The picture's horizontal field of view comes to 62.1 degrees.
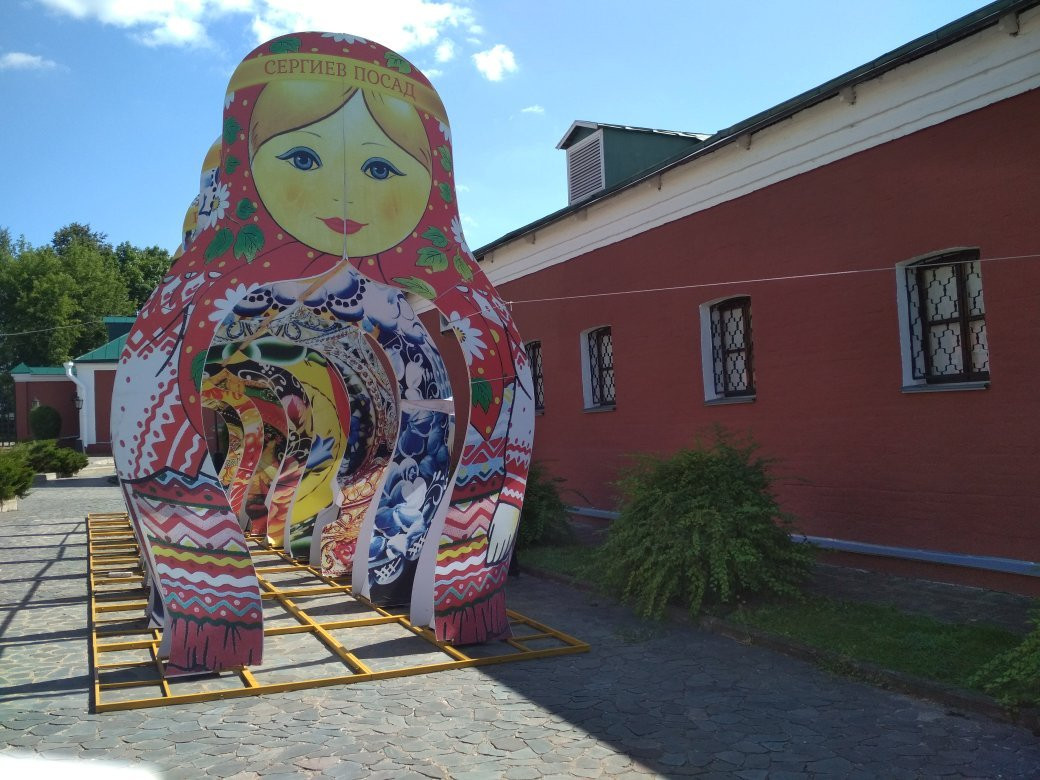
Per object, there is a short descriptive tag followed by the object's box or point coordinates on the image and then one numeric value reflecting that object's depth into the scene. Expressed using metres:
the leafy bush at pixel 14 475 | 18.67
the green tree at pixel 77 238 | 60.16
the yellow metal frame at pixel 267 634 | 5.67
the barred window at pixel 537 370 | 14.73
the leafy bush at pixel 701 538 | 7.15
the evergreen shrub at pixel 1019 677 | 4.50
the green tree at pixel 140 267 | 56.41
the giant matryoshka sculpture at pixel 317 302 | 5.93
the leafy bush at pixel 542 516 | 10.77
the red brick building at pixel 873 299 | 7.27
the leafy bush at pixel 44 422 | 36.69
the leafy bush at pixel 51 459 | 27.05
